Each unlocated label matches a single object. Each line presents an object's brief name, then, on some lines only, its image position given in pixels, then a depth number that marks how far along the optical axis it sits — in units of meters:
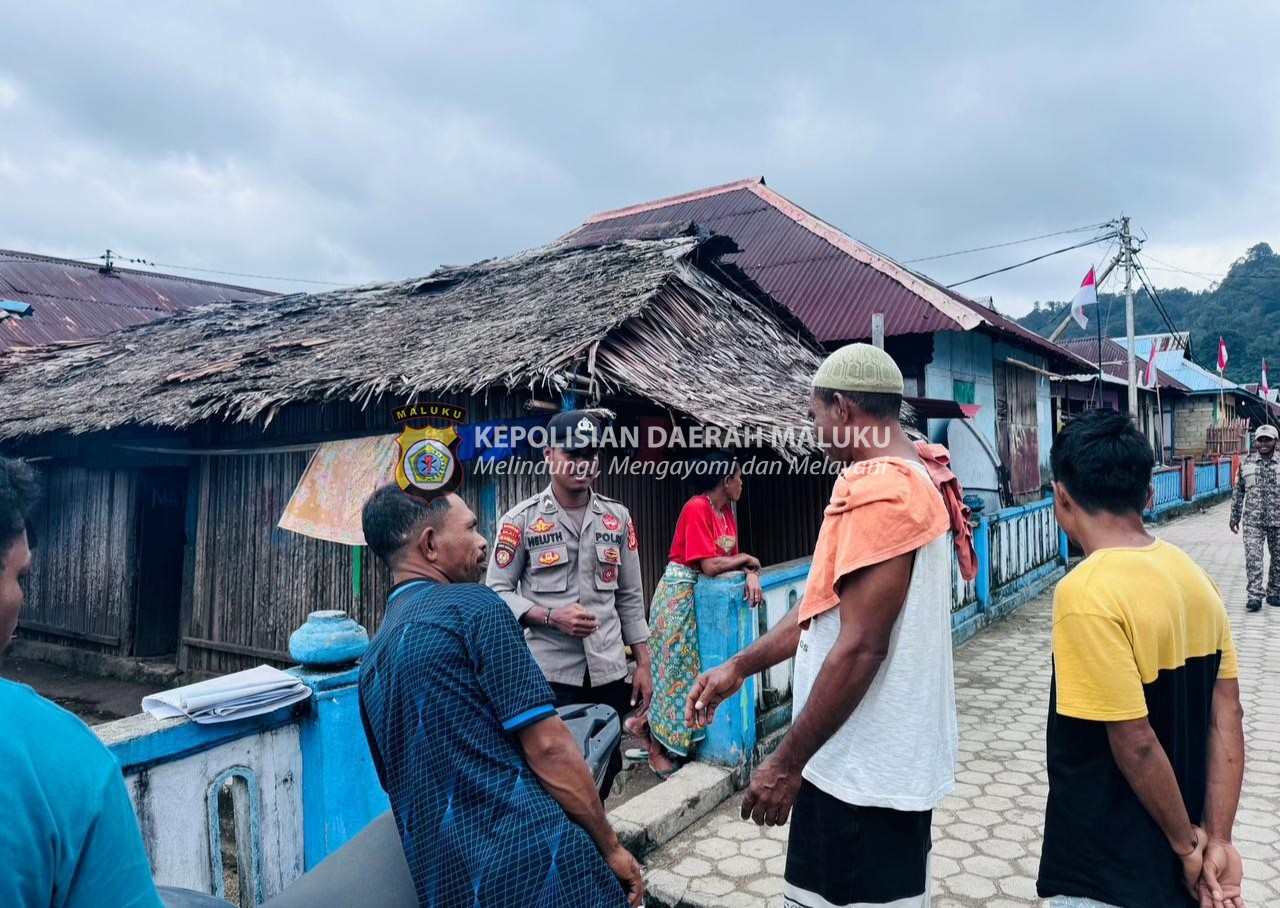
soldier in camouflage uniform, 8.09
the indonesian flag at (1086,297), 15.70
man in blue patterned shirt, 1.67
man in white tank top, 1.84
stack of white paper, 2.33
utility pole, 16.77
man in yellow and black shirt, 1.64
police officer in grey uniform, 3.32
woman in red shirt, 4.41
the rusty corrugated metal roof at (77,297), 14.90
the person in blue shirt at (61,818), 0.91
